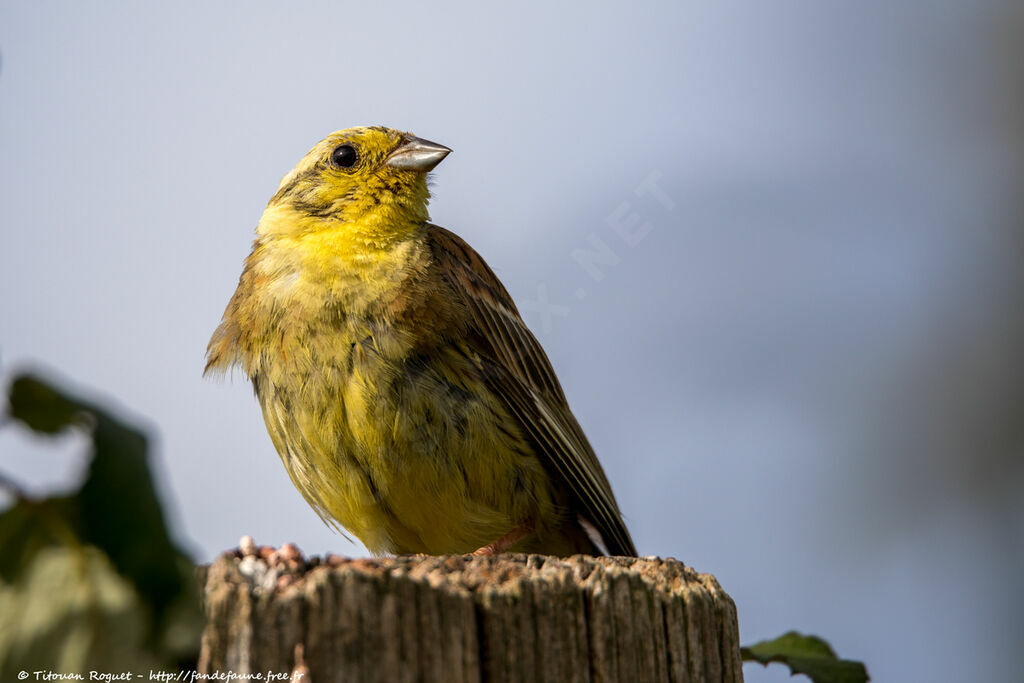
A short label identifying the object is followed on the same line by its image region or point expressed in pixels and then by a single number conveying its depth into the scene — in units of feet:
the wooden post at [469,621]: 9.01
